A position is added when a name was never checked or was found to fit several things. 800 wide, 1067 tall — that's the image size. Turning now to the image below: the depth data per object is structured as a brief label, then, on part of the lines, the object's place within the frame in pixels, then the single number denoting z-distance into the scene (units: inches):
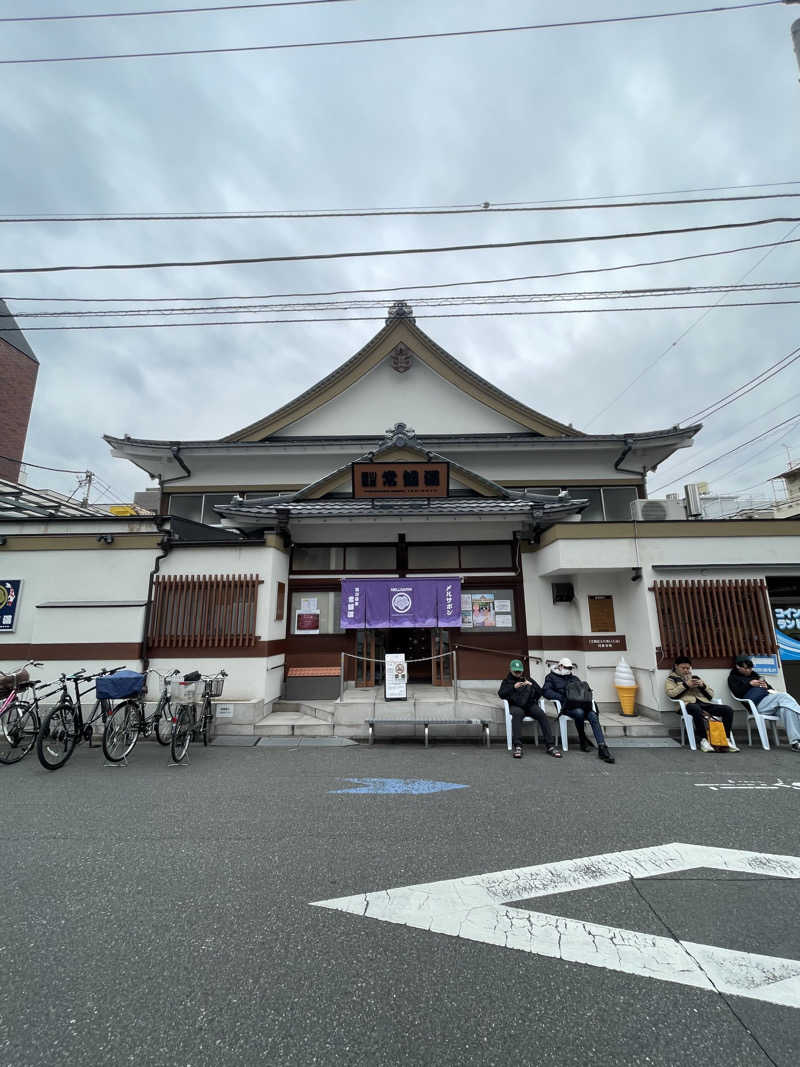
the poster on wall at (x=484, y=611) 406.0
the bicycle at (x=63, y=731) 240.9
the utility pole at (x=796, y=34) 209.2
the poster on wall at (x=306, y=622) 405.1
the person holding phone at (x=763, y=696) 285.4
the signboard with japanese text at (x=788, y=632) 333.4
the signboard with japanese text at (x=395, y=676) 352.2
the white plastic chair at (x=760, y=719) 286.5
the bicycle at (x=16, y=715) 261.7
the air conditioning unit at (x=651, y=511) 399.9
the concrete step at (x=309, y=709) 342.6
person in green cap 274.2
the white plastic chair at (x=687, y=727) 287.7
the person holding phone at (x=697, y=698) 287.9
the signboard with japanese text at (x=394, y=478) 402.0
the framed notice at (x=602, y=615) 367.6
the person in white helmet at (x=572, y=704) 262.1
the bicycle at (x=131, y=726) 256.2
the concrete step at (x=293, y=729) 317.7
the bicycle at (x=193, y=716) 259.6
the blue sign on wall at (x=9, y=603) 342.0
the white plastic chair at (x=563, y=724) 286.8
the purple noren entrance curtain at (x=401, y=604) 386.0
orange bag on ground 281.7
